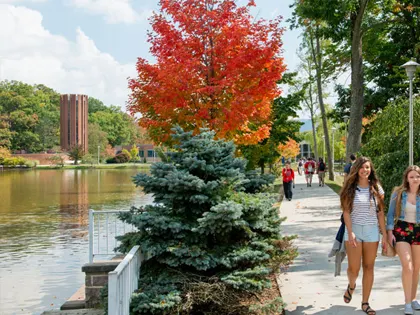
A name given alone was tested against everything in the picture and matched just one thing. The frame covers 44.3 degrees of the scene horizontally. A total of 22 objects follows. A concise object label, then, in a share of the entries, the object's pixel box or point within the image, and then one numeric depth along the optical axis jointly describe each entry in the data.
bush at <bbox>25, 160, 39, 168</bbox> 93.88
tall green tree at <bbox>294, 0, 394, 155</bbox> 18.64
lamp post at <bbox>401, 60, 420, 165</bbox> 13.90
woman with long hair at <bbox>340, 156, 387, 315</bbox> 5.82
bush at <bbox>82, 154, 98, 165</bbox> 98.31
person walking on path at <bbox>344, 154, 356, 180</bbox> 13.79
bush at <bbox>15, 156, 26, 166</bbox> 93.75
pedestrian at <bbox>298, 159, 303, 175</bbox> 51.94
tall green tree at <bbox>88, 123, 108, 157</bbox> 109.44
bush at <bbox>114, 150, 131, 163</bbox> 110.44
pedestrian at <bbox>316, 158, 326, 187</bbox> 29.70
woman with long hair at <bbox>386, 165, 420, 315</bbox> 5.91
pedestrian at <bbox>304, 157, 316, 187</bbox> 30.06
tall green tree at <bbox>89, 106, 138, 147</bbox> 128.88
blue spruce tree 6.02
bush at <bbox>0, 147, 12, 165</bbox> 91.55
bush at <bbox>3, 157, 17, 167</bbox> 91.38
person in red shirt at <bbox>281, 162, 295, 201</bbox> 21.22
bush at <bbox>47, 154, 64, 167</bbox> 95.36
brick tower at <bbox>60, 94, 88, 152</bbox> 113.44
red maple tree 12.55
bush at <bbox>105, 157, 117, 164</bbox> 109.12
